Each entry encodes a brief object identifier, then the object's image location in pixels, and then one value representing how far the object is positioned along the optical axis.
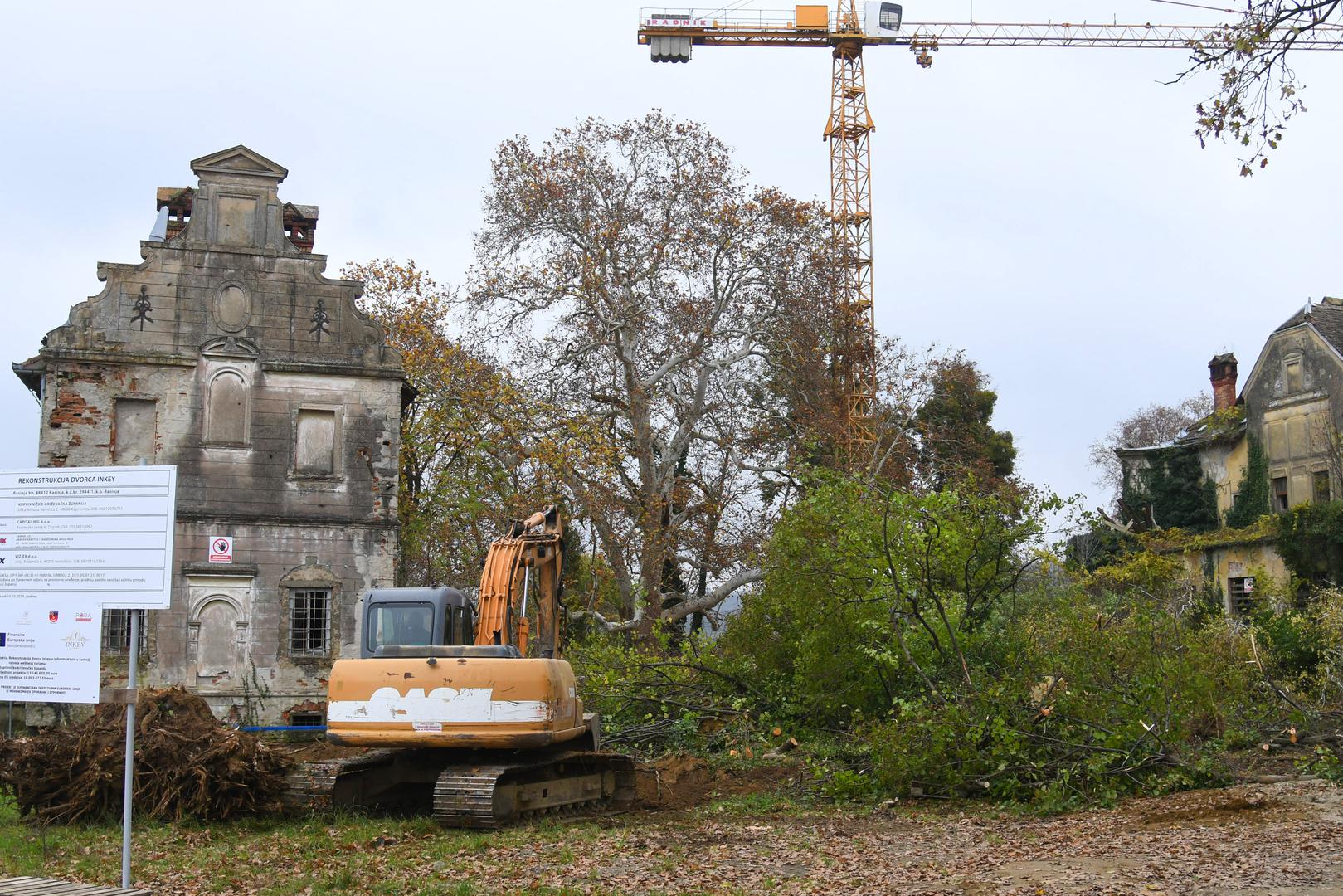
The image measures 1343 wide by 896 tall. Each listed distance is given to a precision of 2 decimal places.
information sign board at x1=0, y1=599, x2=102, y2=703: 8.91
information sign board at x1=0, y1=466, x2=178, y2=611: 8.99
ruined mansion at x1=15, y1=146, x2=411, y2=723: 24.30
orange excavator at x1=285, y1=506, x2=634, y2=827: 13.22
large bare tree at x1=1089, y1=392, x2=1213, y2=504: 70.00
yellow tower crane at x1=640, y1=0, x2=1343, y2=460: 43.47
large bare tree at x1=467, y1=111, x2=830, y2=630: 32.41
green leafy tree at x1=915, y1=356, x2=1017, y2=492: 34.41
